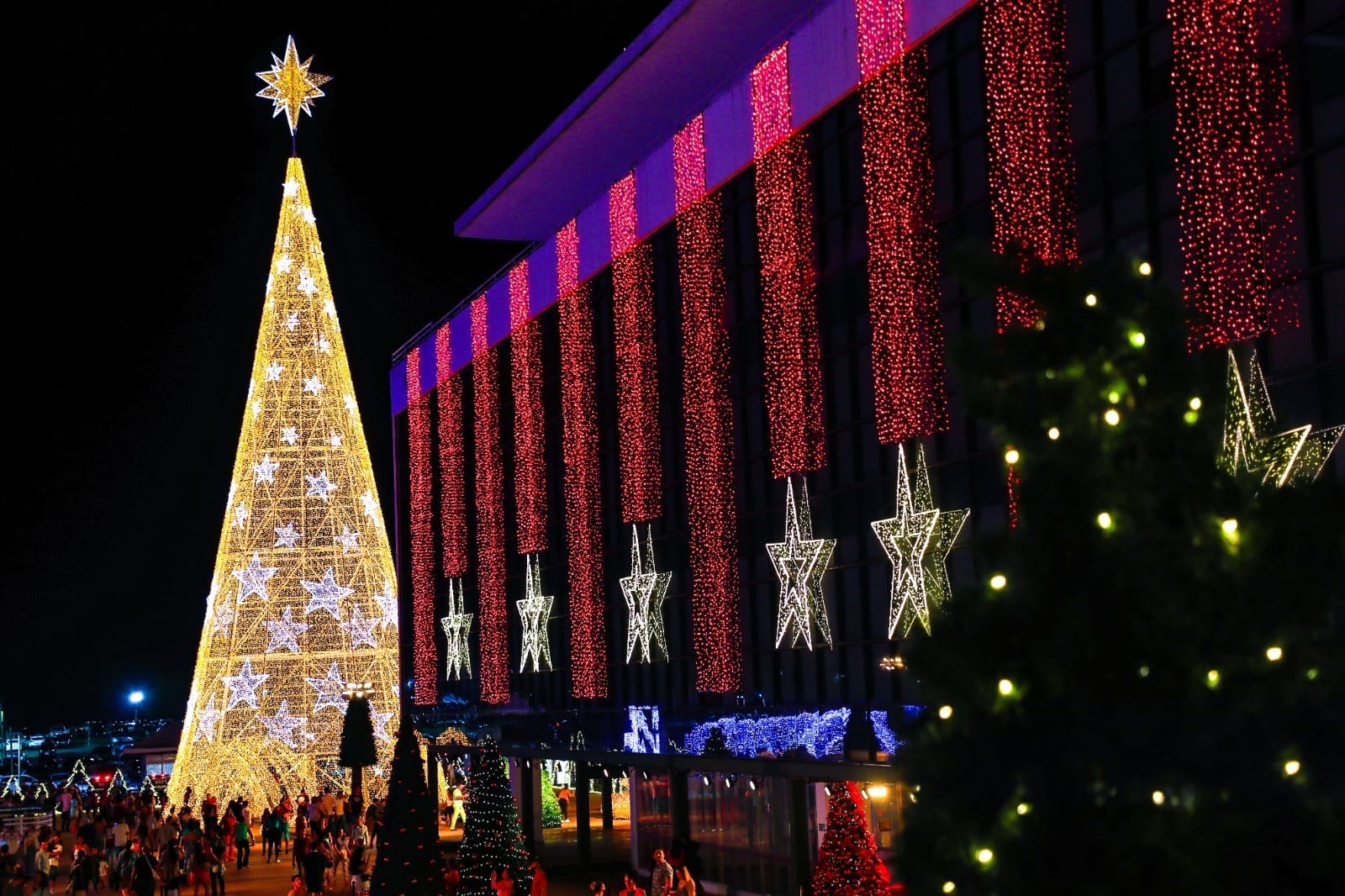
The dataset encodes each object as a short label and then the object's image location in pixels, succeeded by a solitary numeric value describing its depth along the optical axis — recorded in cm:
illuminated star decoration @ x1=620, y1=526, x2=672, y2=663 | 3719
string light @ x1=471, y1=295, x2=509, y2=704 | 4719
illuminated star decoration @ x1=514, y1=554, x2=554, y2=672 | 4400
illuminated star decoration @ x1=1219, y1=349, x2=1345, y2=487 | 1828
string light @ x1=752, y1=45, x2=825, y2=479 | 3012
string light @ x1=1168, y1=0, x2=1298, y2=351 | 1927
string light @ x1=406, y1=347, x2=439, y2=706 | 5434
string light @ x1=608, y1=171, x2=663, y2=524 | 3706
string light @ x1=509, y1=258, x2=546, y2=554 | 4428
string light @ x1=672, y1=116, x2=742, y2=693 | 3341
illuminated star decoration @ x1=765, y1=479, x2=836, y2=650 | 2991
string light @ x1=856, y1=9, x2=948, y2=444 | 2645
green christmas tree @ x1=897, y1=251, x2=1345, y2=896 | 809
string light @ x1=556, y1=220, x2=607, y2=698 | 4059
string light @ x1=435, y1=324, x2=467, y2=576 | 5069
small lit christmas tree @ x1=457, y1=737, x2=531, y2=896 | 2752
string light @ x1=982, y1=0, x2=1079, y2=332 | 2317
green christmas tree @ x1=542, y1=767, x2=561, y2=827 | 4775
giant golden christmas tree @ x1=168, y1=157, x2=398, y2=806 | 4403
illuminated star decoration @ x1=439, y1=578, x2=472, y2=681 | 5084
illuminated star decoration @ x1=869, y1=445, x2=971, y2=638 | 2583
